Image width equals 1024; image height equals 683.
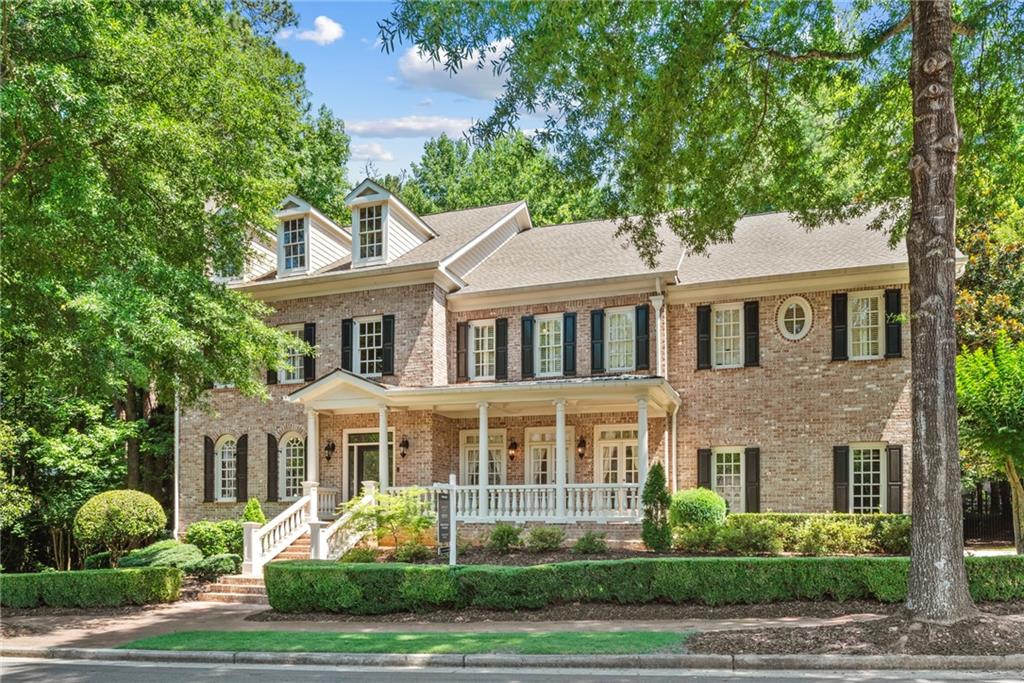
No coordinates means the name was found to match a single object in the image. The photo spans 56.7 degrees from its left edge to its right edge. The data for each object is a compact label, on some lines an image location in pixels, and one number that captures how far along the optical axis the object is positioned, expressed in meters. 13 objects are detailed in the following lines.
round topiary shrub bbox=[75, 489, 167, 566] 22.23
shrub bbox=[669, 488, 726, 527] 19.91
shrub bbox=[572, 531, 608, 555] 18.94
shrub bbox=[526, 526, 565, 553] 19.34
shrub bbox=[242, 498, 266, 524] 23.36
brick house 21.78
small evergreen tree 18.83
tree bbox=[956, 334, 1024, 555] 16.31
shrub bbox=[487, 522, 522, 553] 19.72
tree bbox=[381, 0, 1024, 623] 11.41
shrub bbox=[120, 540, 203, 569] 21.36
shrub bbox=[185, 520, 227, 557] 23.08
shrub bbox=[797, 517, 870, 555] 18.42
